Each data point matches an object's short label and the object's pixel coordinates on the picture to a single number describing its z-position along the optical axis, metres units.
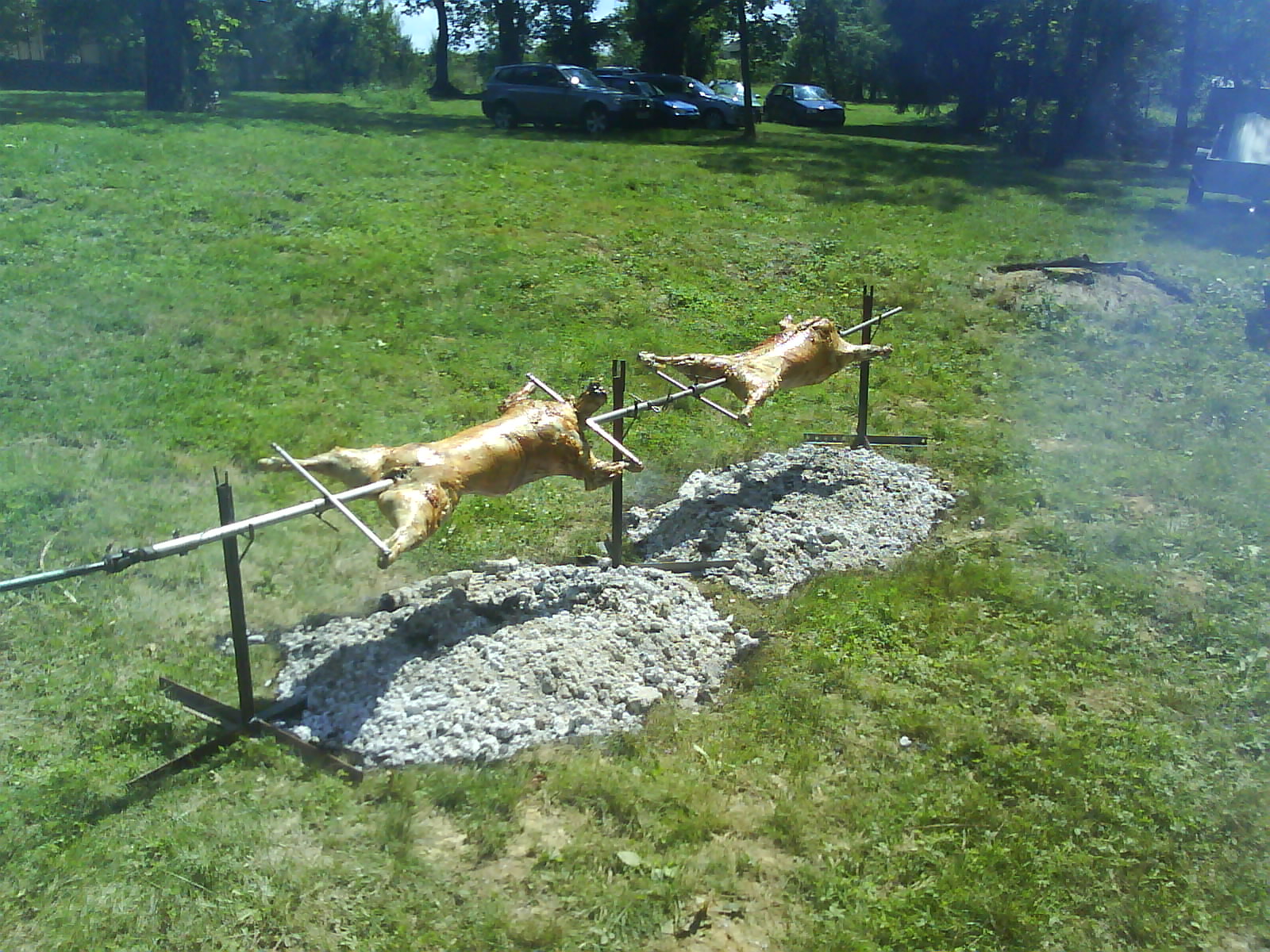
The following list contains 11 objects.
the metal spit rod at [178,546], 3.57
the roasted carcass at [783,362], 6.70
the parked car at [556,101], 21.64
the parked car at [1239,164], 18.02
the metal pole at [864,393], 8.19
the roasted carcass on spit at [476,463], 4.68
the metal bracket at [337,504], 4.06
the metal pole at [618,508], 6.13
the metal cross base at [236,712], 4.36
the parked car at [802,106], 28.73
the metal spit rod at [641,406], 5.64
